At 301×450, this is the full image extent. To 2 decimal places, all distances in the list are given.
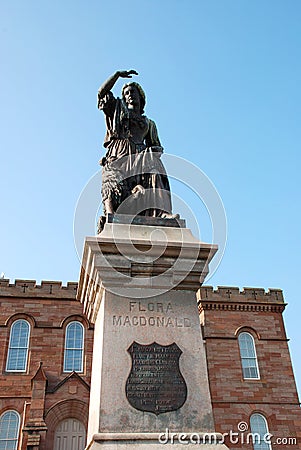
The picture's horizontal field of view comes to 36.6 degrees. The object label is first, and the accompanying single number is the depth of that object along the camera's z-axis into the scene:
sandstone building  21.41
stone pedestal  4.23
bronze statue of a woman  5.73
